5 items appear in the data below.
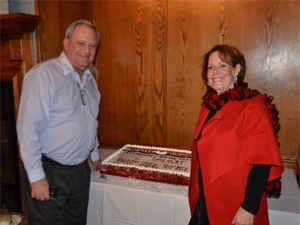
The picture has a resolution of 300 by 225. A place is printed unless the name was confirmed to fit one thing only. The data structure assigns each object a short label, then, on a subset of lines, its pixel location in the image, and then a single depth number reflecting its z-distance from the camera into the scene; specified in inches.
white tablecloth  55.5
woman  41.6
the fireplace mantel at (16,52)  80.5
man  54.3
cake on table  63.7
